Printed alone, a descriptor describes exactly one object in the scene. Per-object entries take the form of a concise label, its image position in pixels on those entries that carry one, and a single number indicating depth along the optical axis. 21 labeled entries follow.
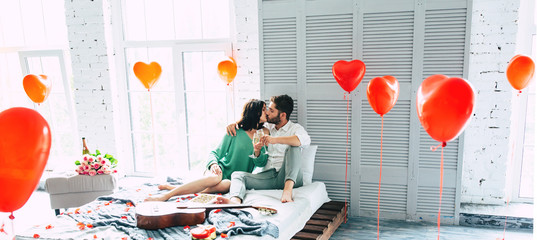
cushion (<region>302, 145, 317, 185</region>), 3.53
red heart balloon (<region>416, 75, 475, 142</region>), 1.94
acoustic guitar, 2.57
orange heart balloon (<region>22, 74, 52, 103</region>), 3.99
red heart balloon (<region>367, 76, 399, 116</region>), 2.81
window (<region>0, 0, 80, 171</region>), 4.89
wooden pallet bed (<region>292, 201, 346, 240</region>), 2.87
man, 3.17
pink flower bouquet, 3.69
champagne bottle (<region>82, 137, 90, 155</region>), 3.95
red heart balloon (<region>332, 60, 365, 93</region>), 3.13
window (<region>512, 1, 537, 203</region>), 3.59
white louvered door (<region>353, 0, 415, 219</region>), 3.32
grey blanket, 2.50
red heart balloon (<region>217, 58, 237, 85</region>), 3.75
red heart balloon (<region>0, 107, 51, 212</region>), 1.54
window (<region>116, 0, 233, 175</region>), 4.38
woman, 3.38
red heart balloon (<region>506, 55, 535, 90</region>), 2.81
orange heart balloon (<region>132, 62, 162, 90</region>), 4.00
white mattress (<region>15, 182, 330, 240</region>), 2.53
